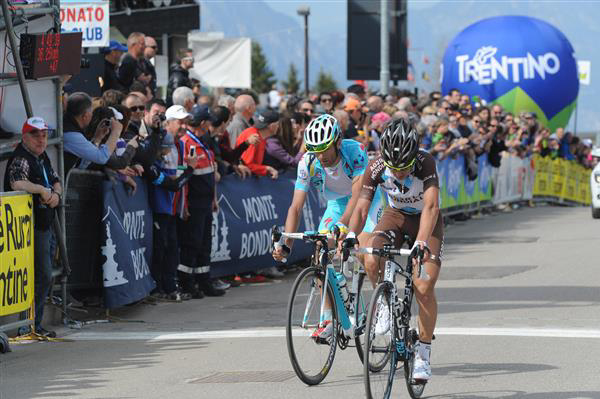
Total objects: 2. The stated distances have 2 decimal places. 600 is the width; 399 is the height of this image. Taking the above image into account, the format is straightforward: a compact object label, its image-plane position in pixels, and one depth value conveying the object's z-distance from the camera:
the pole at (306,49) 53.53
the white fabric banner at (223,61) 31.11
